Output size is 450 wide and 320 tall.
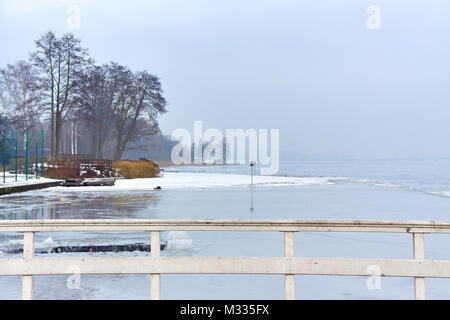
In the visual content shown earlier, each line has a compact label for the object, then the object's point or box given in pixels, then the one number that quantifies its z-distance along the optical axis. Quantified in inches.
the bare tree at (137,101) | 2554.1
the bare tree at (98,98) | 2242.9
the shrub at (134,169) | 2089.1
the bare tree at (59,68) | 2148.1
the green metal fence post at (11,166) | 1926.7
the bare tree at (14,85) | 2742.6
